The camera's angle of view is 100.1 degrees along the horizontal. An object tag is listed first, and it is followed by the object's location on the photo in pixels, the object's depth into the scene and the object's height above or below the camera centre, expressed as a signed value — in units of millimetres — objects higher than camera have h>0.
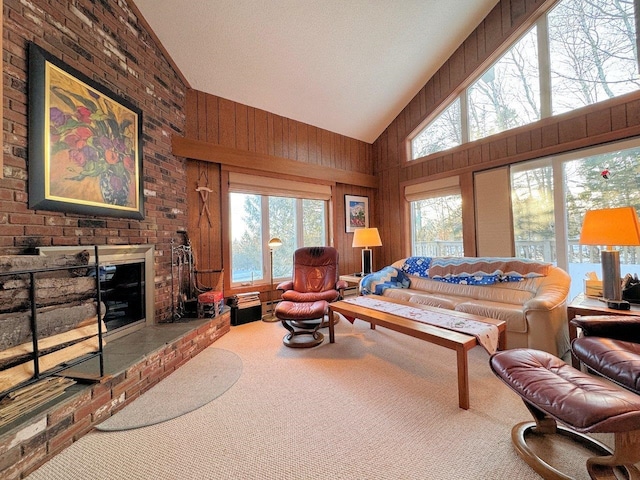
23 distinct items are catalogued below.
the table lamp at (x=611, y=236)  1937 +3
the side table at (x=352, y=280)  4289 -574
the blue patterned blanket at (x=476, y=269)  2971 -352
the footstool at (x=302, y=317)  2779 -735
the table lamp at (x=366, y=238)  4279 +95
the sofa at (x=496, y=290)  2299 -577
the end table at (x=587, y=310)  1987 -555
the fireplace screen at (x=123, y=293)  2354 -402
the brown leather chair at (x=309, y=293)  2822 -611
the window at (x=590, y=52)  2857 +2121
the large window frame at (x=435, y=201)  4261 +698
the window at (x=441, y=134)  4297 +1820
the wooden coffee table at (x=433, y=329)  1751 -680
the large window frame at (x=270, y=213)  3854 +541
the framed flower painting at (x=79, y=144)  1804 +851
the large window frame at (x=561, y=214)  3203 +291
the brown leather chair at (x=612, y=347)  1377 -651
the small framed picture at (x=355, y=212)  5102 +623
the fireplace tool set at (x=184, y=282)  3082 -395
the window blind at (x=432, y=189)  4246 +896
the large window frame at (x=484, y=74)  3352 +2174
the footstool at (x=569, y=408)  1024 -695
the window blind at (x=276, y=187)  3865 +936
